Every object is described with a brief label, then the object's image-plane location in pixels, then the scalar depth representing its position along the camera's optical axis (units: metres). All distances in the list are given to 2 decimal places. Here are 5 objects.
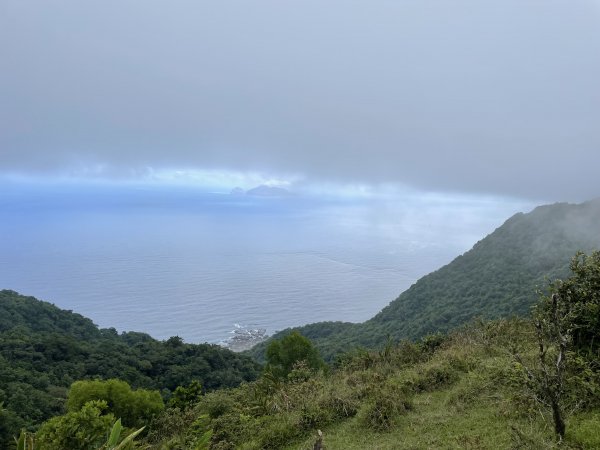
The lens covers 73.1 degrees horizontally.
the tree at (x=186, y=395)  14.74
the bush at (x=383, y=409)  6.86
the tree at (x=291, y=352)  23.25
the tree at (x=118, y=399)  17.05
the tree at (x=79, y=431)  7.35
